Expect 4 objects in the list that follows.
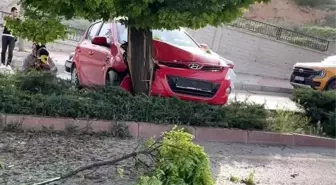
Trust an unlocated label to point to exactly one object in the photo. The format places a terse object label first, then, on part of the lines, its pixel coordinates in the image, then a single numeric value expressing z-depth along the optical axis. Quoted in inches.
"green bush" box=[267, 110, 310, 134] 310.8
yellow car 646.5
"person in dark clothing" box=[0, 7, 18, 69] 573.6
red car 323.9
